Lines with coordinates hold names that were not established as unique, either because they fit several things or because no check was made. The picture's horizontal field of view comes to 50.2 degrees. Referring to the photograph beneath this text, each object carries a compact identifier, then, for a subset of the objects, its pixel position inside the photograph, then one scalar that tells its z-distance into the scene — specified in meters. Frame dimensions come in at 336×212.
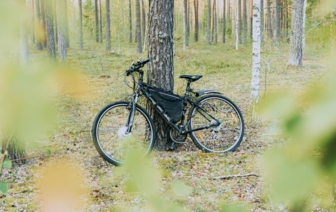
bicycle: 3.54
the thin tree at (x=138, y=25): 18.75
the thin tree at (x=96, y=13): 27.78
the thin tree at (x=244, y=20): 26.04
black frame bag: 3.67
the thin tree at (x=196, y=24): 27.28
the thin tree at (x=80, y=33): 24.55
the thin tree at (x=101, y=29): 29.58
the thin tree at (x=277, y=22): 18.98
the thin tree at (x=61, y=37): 13.61
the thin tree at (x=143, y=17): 26.05
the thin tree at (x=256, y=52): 5.17
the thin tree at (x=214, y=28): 30.26
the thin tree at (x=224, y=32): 28.44
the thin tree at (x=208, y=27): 25.35
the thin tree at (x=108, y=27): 22.17
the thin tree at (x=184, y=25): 20.33
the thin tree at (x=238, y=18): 24.12
